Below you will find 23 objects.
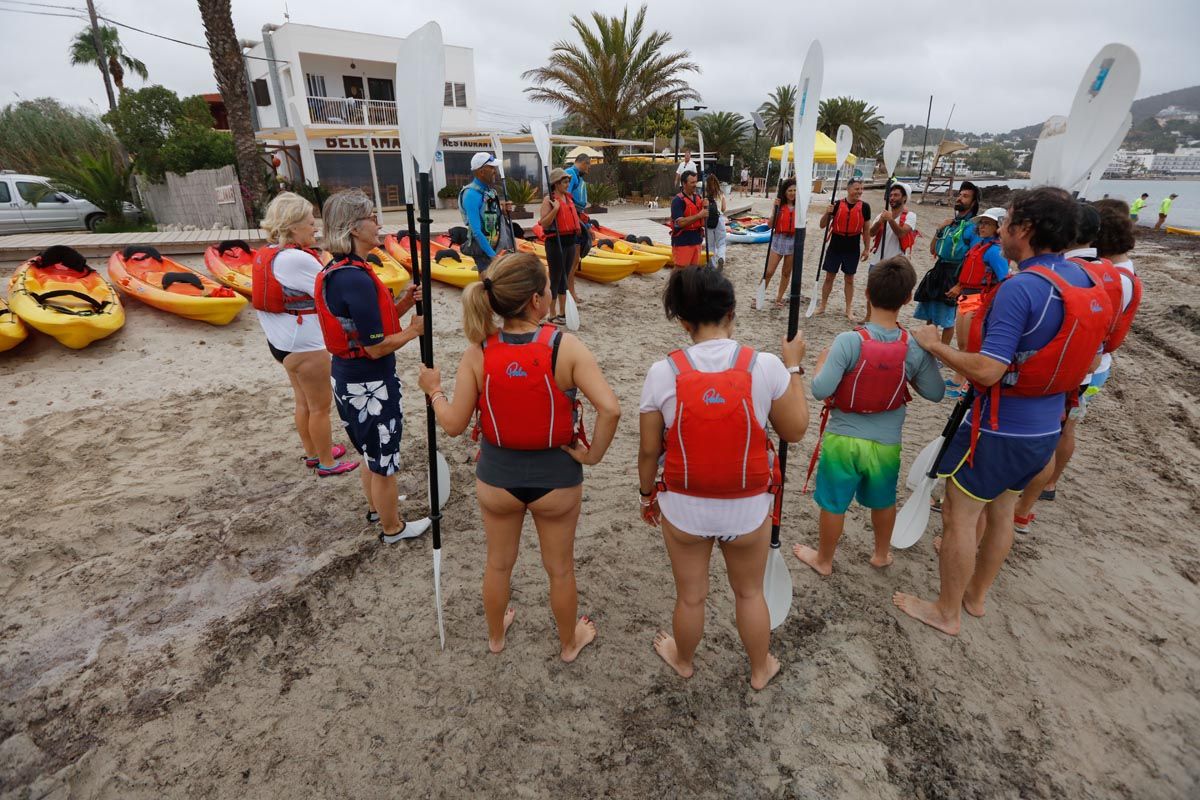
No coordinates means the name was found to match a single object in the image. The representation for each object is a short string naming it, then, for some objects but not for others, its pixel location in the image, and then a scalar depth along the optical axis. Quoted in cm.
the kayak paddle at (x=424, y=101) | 243
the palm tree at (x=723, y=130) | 2895
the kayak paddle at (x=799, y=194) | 225
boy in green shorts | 237
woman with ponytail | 183
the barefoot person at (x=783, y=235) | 718
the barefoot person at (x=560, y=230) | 614
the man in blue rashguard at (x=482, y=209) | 523
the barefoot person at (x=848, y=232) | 662
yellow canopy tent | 2161
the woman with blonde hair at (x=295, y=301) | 317
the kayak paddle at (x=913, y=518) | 295
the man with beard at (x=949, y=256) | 512
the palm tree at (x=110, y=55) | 2467
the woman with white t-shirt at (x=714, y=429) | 171
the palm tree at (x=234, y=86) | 964
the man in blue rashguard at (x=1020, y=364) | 201
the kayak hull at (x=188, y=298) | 609
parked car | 1205
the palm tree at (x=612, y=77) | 2009
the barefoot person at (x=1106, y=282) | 250
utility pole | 1830
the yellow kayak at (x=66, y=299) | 531
